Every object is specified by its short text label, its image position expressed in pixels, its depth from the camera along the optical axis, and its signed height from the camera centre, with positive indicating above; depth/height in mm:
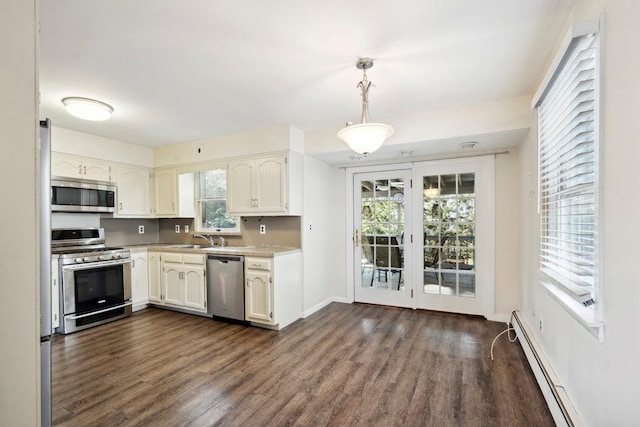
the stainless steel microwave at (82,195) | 3705 +275
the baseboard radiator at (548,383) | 1661 -1119
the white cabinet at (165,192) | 4637 +361
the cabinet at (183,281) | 3961 -886
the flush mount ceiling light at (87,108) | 2816 +1030
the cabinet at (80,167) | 3746 +644
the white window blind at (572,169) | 1473 +241
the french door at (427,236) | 3834 -321
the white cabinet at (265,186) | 3742 +373
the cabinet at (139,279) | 4199 -892
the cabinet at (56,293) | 3354 -845
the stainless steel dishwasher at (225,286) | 3680 -882
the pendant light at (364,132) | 2248 +618
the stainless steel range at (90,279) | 3425 -759
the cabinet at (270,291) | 3465 -895
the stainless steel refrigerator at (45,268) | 1381 -237
